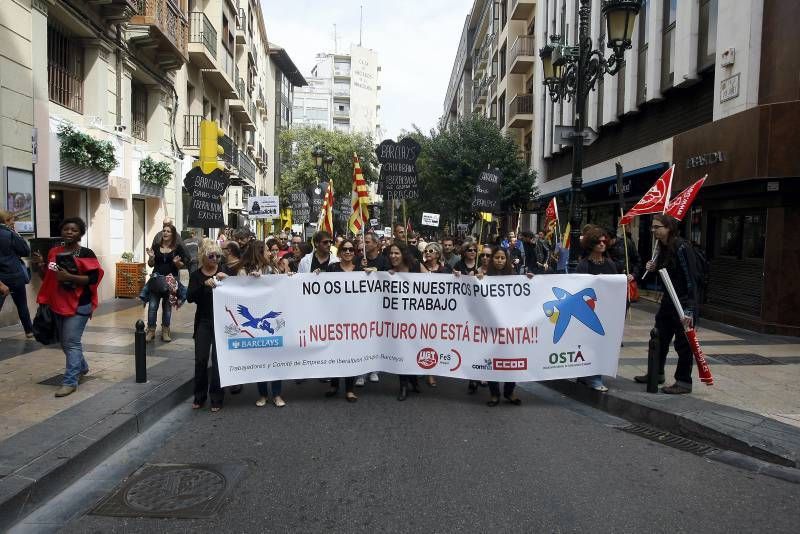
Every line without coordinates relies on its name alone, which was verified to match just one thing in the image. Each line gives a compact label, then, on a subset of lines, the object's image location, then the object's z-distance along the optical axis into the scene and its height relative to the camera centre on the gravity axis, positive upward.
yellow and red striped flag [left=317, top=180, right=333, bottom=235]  12.37 +0.42
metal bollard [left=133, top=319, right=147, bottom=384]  6.83 -1.32
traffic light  13.80 +1.83
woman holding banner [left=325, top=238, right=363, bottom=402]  7.21 -0.34
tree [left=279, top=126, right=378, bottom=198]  45.88 +5.62
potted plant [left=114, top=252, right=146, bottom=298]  15.09 -1.13
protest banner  7.00 -0.96
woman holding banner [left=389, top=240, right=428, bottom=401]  7.20 -0.31
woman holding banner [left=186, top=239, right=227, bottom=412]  6.57 -0.96
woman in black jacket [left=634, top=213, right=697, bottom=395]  6.97 -0.50
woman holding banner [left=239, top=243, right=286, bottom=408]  6.86 -0.37
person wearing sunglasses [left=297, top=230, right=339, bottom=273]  7.66 -0.22
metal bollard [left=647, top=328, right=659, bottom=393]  6.98 -1.34
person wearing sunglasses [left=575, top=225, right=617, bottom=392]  7.49 -0.19
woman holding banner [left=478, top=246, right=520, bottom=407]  7.11 -0.34
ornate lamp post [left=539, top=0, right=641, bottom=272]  10.16 +3.15
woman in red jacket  6.31 -0.59
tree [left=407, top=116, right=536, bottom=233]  30.05 +3.41
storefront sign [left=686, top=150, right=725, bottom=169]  12.59 +1.63
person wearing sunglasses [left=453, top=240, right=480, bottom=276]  8.34 -0.27
